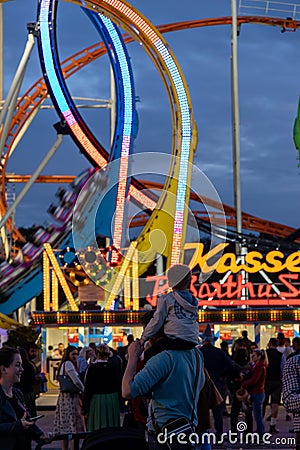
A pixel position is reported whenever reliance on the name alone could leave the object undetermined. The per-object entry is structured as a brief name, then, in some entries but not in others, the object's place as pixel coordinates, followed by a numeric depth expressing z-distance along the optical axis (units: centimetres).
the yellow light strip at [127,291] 2522
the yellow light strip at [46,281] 2511
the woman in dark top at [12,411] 542
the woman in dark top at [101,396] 956
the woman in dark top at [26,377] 969
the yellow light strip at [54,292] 2506
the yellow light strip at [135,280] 2491
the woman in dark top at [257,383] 1289
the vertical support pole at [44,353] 2312
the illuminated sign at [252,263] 2642
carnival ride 2442
